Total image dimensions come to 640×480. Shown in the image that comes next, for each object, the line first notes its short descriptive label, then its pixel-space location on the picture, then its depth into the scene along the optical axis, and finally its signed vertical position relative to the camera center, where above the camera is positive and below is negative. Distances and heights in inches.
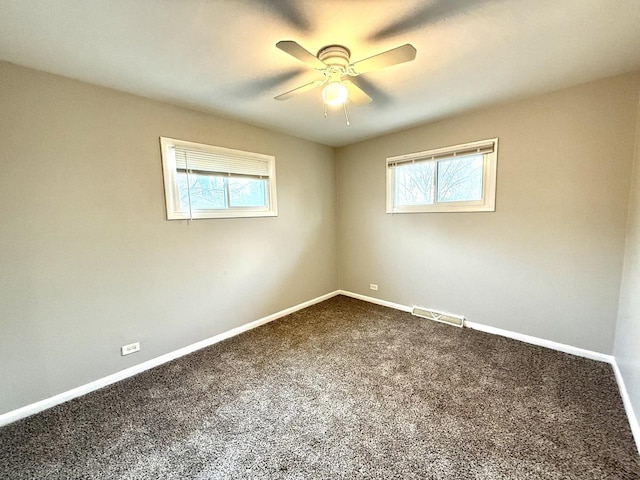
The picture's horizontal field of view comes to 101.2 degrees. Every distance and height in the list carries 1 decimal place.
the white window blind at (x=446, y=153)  107.3 +25.5
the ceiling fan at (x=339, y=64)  54.5 +33.8
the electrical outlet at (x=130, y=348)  87.7 -44.9
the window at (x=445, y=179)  108.7 +14.2
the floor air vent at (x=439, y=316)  120.0 -50.7
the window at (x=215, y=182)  96.3 +13.4
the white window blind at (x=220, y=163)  98.7 +21.1
